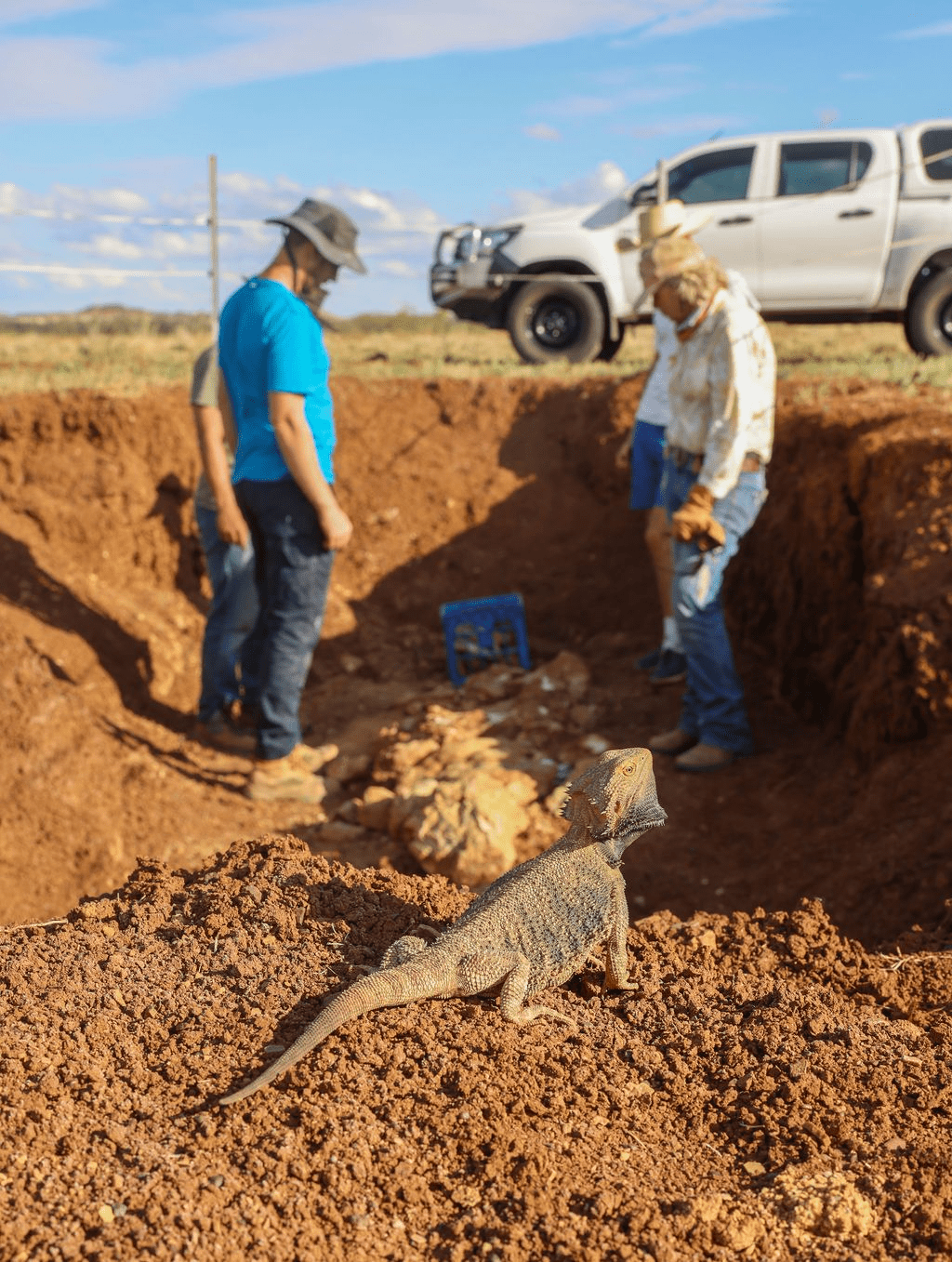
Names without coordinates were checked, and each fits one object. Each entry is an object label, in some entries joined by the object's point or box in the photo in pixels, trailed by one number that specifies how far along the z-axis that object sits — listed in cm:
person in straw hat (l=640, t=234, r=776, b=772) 502
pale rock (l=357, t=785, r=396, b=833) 579
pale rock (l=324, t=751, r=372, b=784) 633
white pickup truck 1061
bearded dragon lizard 260
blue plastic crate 768
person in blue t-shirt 502
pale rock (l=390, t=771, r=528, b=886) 527
